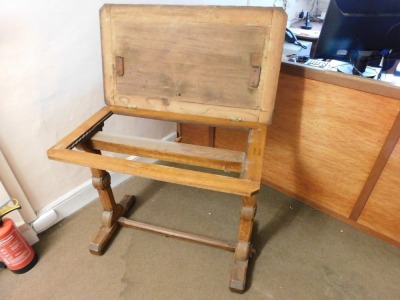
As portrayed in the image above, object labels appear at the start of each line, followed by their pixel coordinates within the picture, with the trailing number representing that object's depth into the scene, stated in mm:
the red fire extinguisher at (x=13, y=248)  1119
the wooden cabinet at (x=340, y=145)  1137
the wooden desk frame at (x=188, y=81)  928
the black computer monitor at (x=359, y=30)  1136
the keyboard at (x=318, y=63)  1490
